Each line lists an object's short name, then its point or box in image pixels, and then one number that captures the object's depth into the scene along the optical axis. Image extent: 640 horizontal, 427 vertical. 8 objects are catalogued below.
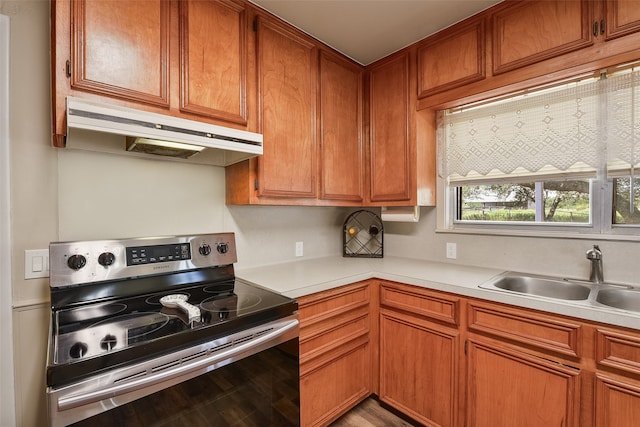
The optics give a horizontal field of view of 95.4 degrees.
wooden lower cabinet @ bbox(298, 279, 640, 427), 1.13
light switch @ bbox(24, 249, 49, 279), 1.18
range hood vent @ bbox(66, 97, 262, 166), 0.98
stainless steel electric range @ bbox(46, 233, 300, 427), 0.78
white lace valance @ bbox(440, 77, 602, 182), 1.54
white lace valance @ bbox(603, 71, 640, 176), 1.39
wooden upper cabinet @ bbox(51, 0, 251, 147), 1.06
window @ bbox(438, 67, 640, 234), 1.45
